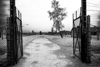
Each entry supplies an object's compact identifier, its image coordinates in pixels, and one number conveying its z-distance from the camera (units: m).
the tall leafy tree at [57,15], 27.61
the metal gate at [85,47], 5.31
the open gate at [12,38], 4.98
